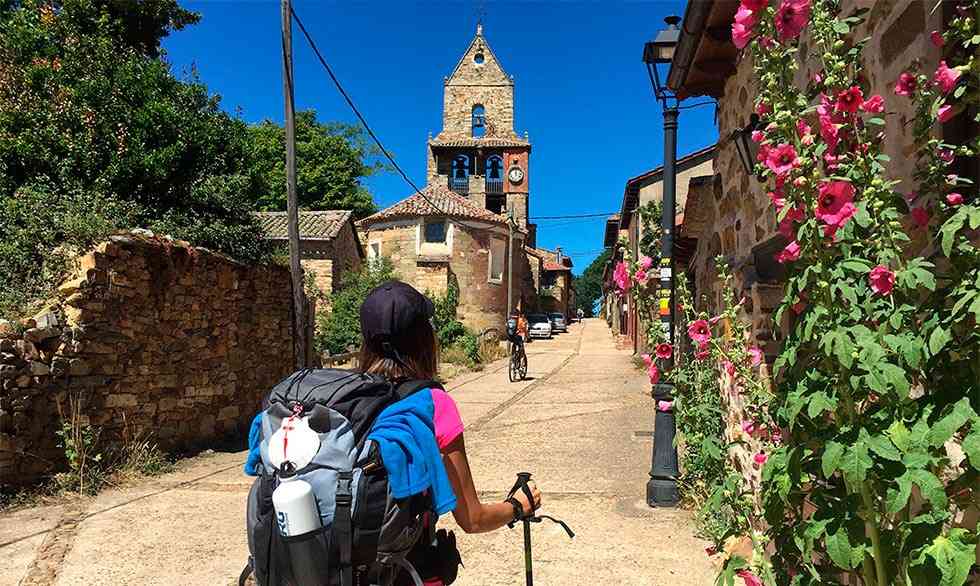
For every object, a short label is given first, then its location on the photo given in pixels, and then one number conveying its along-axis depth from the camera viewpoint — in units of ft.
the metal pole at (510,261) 84.83
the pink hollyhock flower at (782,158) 5.90
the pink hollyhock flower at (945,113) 5.46
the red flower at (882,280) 5.29
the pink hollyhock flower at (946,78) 5.28
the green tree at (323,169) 115.85
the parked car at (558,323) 132.57
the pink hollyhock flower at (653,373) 11.48
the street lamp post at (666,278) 18.00
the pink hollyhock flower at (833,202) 5.55
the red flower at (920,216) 5.90
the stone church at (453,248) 85.46
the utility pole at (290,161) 28.73
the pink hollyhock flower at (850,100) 5.72
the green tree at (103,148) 24.06
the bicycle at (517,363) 52.34
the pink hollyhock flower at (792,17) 6.13
